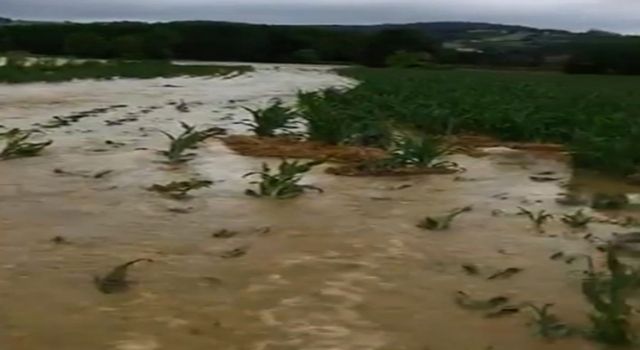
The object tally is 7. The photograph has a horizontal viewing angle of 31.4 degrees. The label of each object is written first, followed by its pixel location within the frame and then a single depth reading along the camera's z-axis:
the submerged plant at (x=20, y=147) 9.28
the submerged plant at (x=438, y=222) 6.20
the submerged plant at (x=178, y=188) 7.26
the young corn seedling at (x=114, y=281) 4.57
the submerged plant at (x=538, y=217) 6.27
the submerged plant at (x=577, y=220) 6.30
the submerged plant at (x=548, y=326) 4.00
